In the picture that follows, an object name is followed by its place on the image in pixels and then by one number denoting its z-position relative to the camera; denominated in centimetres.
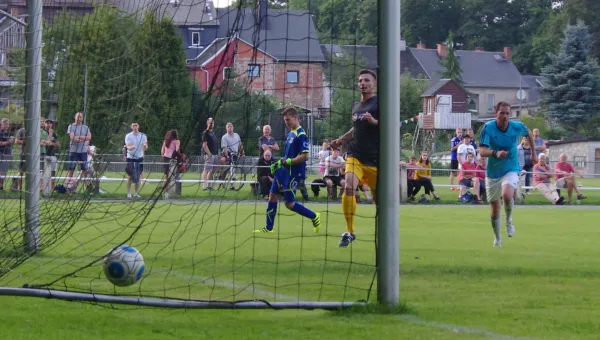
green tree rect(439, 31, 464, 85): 8606
